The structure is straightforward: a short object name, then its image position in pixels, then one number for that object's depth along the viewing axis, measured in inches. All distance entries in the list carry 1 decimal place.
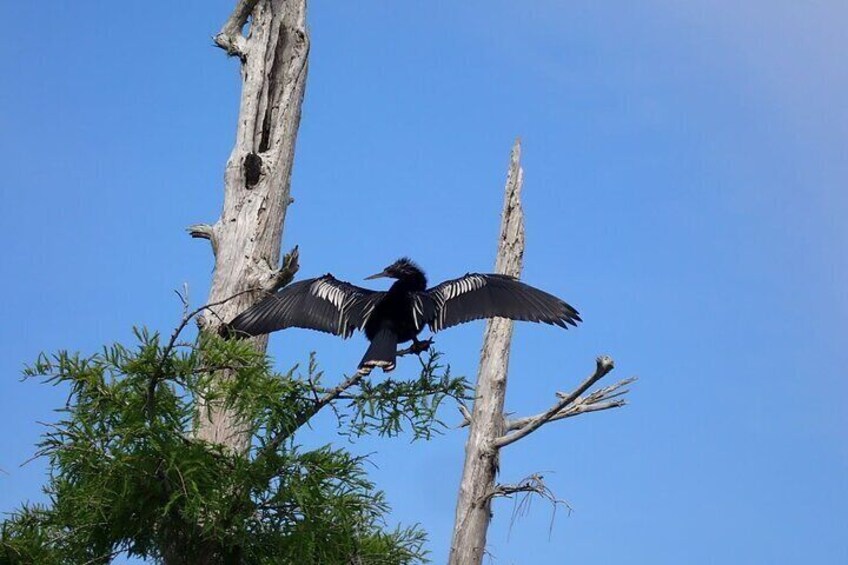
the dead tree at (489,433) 749.3
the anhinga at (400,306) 541.6
